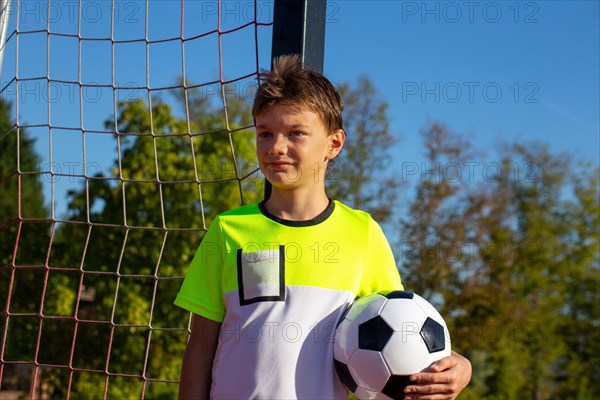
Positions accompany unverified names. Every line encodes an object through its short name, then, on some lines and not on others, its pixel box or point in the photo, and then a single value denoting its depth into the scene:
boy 1.63
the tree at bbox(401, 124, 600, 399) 14.59
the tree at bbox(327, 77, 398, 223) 14.28
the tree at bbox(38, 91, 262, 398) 8.92
